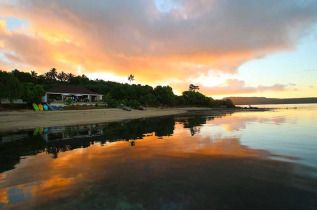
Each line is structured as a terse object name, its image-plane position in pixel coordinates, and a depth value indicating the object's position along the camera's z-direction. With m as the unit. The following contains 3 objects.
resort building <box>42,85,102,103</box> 54.53
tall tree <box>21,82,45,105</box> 38.88
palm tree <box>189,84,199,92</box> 149.56
